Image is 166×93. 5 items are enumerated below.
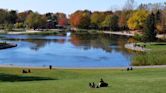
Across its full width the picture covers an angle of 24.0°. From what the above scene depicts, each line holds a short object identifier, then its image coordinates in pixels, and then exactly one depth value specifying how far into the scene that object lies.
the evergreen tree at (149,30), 96.19
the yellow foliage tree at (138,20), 139.27
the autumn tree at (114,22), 188.04
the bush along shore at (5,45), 94.91
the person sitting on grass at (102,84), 26.11
